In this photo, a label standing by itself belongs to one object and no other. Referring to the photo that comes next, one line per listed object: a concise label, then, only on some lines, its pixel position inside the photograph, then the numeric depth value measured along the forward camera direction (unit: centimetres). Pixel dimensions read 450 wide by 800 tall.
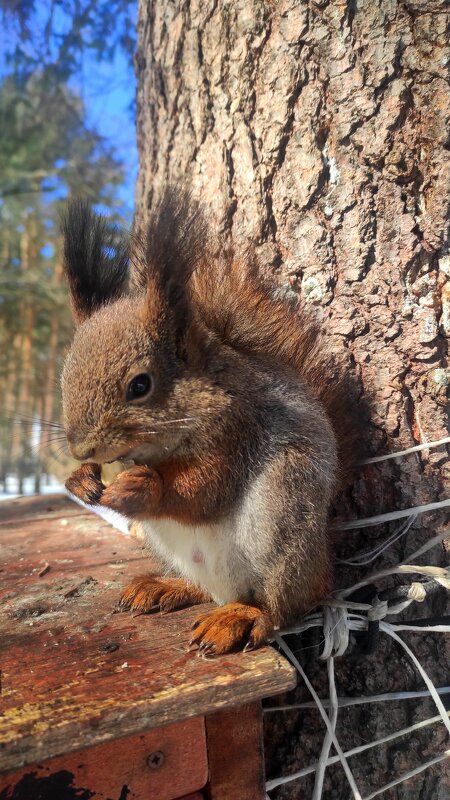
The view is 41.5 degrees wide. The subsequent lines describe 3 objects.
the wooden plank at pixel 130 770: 19
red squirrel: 26
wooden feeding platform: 18
